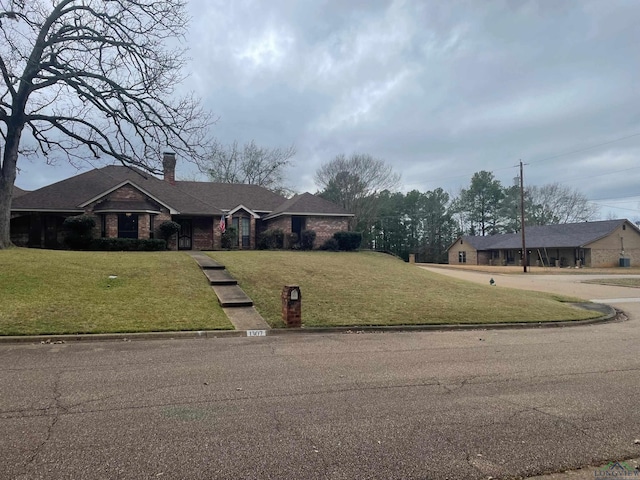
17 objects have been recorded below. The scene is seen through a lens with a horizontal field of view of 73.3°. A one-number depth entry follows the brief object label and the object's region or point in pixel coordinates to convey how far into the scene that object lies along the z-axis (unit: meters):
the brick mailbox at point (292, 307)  10.94
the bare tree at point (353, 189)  53.34
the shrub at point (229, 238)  30.25
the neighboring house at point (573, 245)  49.94
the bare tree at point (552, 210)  75.25
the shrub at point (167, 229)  27.11
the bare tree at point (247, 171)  52.03
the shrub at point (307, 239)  32.25
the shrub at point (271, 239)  31.16
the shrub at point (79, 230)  24.50
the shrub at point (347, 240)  32.97
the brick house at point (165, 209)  26.47
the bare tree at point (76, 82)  20.30
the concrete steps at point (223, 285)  13.13
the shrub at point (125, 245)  24.45
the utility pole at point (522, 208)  40.88
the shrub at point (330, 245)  32.78
